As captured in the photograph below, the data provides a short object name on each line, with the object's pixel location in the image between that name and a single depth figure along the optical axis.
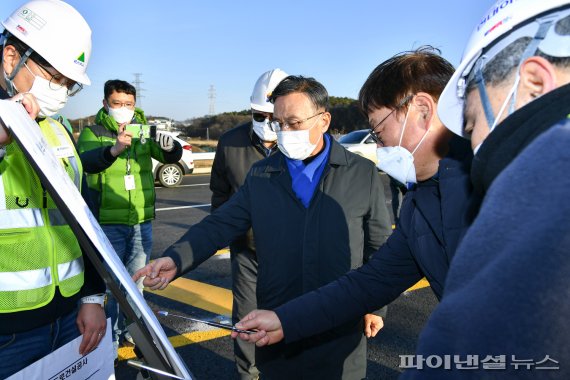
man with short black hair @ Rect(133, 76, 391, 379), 2.27
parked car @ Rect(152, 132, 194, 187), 13.33
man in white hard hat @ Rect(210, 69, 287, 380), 3.26
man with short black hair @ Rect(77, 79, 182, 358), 3.60
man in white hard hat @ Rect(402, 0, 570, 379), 0.64
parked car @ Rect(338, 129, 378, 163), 15.09
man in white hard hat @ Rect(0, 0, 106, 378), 1.72
